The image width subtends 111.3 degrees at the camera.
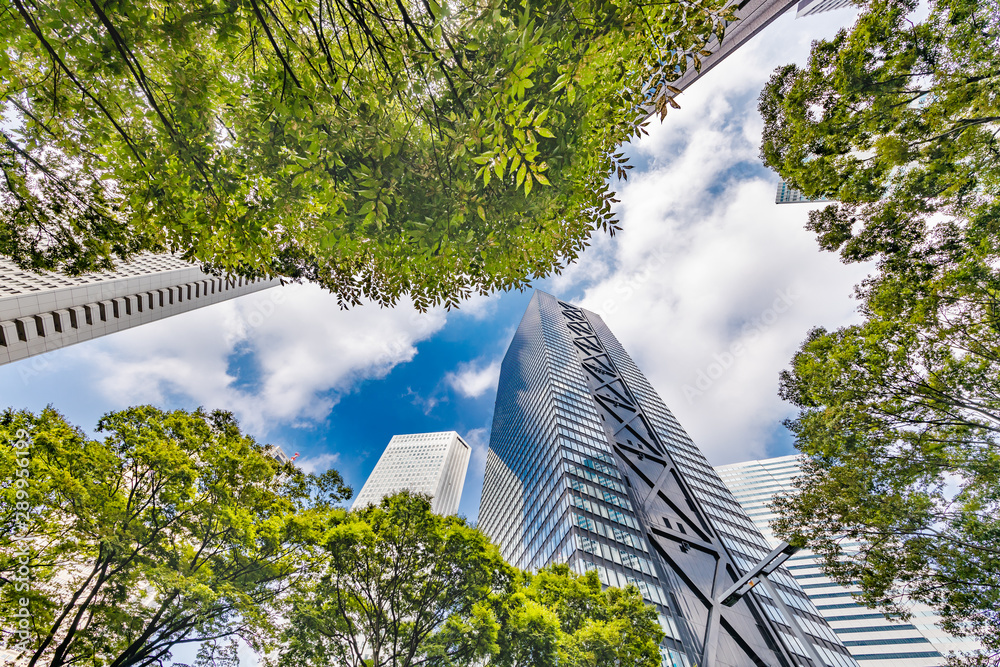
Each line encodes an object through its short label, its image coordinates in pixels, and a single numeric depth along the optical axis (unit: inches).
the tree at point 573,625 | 330.3
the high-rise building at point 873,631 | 2289.6
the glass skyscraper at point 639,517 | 908.0
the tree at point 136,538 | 277.3
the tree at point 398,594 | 331.9
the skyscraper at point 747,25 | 604.6
